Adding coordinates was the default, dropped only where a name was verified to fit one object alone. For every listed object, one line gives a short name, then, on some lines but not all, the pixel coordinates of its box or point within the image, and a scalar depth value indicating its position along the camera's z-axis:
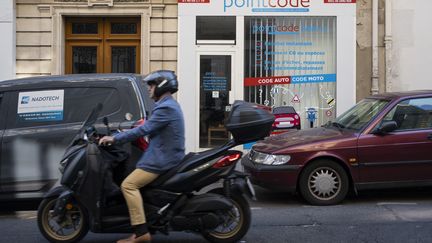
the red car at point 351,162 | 7.51
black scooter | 5.21
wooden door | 13.01
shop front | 12.51
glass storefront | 12.70
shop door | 12.60
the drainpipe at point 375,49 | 12.57
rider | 5.16
